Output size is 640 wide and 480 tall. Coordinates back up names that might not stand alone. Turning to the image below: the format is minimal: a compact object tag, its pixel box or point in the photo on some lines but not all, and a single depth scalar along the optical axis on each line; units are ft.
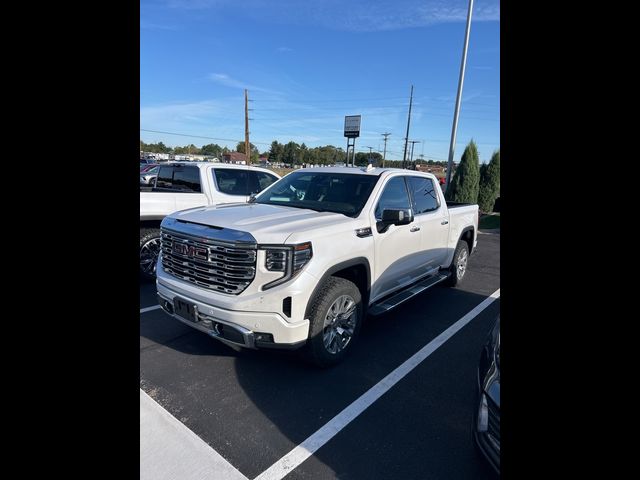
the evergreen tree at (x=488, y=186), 57.16
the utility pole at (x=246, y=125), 110.90
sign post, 67.51
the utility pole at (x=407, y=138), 130.69
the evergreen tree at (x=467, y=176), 54.60
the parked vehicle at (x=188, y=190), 18.62
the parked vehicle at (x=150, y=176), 39.83
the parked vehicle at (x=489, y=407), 6.19
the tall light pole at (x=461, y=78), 47.11
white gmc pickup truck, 9.52
